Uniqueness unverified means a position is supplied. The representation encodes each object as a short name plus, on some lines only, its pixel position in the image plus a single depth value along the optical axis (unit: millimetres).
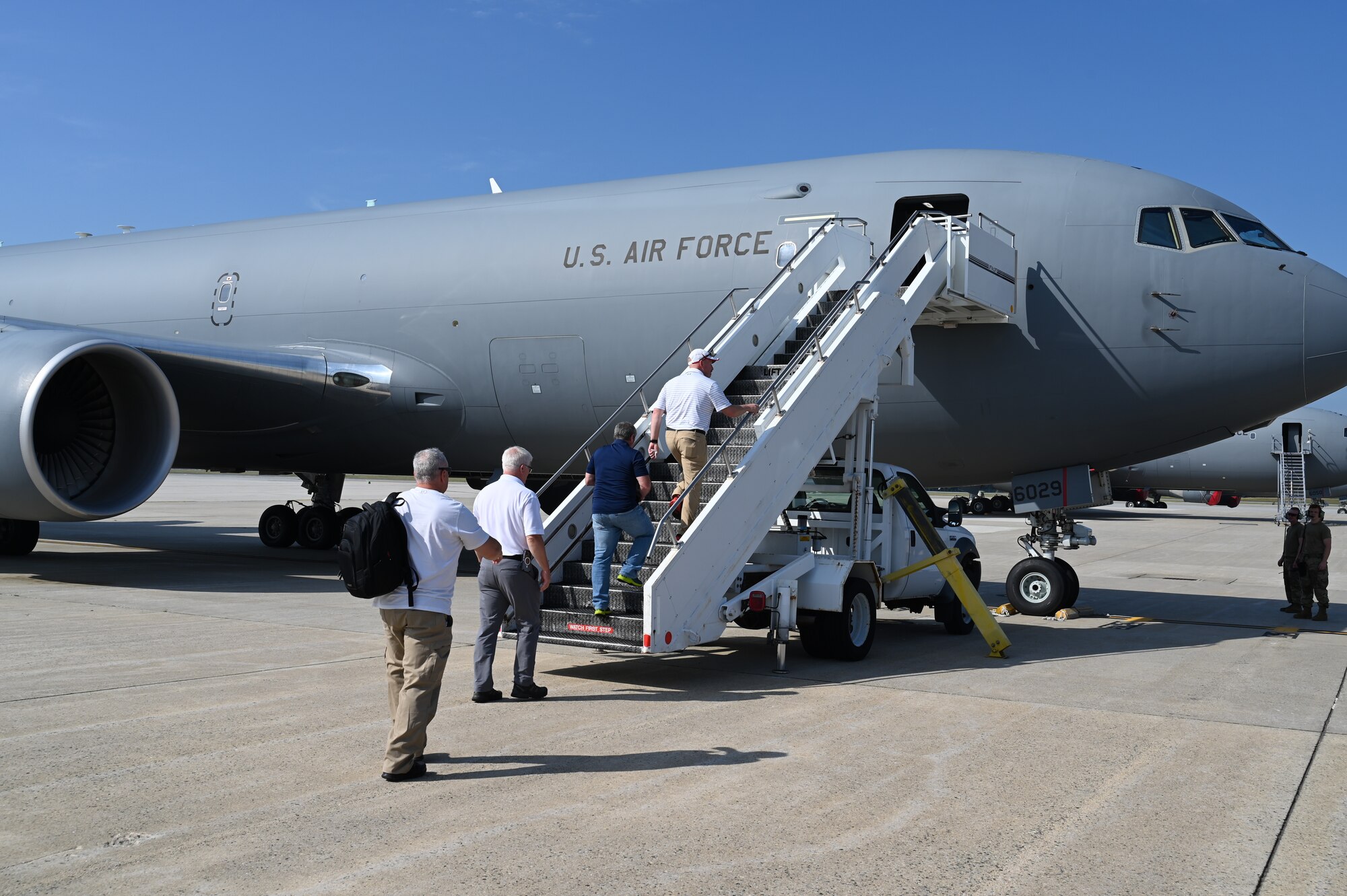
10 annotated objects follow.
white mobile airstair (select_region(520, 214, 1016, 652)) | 7598
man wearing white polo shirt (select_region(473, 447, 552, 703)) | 6871
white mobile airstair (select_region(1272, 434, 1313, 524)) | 35031
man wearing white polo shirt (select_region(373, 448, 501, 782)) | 5098
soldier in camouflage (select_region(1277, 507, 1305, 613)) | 12852
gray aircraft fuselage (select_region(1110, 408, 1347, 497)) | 35719
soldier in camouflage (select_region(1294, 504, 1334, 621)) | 12617
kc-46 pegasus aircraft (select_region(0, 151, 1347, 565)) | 10688
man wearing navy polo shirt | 7684
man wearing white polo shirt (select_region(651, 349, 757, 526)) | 8344
